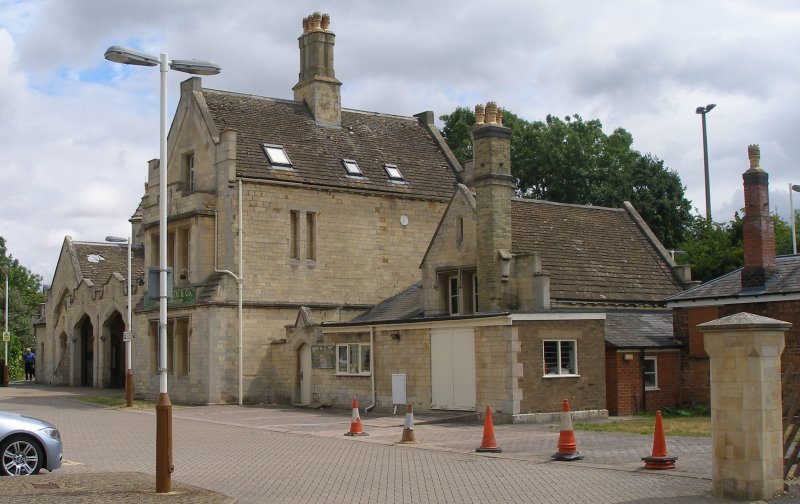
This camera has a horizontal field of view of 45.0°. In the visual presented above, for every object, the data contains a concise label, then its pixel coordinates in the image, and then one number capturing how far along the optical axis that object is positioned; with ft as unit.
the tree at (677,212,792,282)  142.82
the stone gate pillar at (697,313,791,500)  42.88
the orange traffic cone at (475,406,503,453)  61.72
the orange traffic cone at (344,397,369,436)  74.18
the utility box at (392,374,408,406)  92.80
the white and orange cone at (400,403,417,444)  68.33
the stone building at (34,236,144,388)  155.63
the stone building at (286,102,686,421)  85.40
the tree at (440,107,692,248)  182.29
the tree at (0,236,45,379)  217.03
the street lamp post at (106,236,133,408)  106.63
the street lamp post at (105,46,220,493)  44.70
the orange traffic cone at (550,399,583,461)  56.37
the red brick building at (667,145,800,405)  87.86
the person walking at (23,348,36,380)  188.55
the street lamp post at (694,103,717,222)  182.60
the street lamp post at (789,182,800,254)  115.34
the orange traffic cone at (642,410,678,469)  51.42
